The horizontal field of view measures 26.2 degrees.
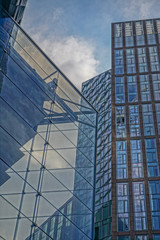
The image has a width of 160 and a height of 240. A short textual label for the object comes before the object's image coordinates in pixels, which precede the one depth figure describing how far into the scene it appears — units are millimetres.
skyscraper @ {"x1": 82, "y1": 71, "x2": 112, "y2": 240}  53188
